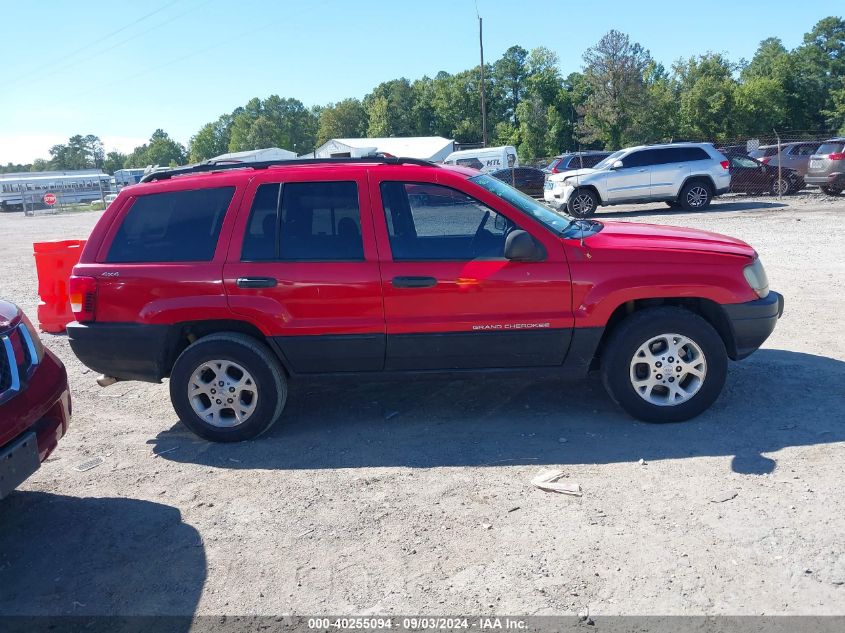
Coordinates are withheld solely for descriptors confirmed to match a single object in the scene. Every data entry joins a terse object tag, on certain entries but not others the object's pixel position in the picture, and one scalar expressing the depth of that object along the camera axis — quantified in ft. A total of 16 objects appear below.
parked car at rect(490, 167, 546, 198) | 88.98
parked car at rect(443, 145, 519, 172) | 116.78
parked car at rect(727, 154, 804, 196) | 68.59
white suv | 61.41
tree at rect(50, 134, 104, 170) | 468.34
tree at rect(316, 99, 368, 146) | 354.54
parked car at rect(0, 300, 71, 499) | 11.68
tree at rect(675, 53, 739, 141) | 177.47
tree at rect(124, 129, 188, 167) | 451.53
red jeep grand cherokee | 15.56
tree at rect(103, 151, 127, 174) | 475.31
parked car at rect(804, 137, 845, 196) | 62.49
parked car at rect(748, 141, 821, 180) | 70.33
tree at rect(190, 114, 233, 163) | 422.00
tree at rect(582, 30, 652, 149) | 171.94
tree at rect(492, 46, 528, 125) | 303.27
